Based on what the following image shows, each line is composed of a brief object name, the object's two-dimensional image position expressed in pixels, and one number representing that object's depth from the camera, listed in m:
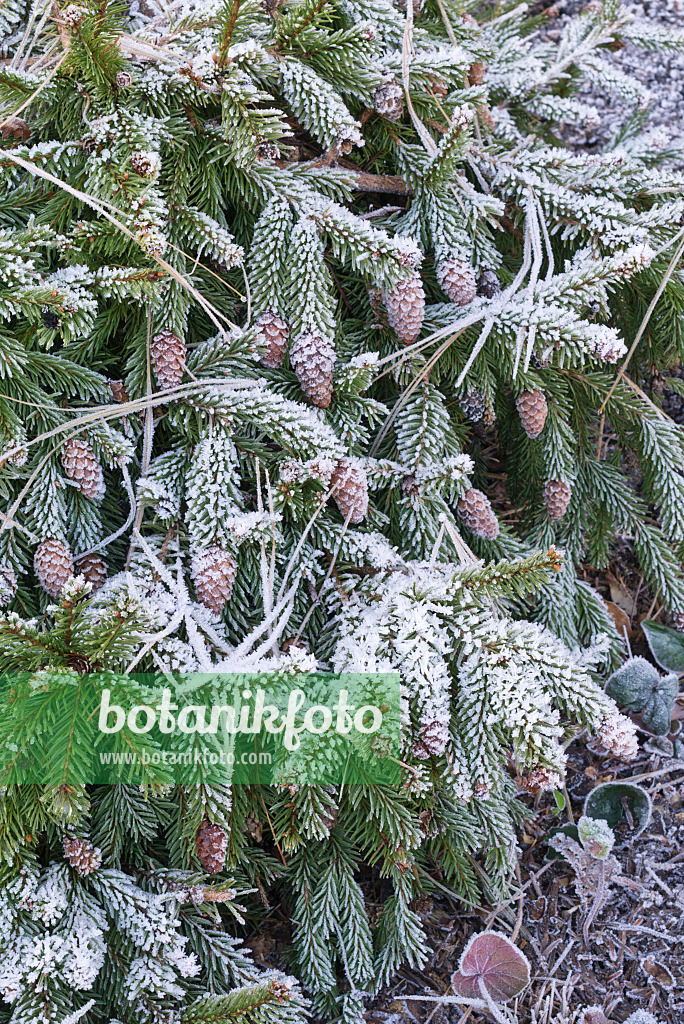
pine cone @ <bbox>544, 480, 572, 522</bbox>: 1.51
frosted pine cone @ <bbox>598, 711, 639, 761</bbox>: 1.03
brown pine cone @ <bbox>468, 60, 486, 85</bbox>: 1.54
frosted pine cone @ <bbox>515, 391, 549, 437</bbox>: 1.38
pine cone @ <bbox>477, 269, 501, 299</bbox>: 1.49
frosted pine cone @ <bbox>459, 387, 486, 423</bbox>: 1.47
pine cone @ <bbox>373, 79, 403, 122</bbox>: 1.33
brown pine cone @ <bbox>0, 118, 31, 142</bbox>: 1.20
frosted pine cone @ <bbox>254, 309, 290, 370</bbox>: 1.27
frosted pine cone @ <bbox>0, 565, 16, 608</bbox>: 1.15
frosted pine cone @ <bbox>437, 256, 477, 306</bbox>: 1.37
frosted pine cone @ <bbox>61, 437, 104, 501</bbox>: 1.20
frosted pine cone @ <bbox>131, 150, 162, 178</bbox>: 1.08
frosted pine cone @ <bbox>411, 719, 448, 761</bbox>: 1.03
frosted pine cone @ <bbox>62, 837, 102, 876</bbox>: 1.12
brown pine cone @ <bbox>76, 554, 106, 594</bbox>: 1.21
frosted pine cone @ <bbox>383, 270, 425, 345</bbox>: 1.28
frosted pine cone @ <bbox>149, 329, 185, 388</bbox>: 1.22
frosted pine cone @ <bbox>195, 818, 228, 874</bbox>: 1.04
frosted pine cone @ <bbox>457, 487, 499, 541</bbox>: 1.35
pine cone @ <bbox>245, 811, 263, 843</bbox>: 1.25
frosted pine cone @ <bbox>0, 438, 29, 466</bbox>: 1.14
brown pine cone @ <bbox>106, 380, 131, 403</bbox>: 1.27
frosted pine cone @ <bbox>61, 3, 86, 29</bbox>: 1.03
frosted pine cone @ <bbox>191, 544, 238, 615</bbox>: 1.13
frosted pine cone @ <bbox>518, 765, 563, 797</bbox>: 0.95
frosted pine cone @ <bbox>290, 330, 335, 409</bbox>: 1.24
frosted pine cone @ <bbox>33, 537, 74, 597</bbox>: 1.15
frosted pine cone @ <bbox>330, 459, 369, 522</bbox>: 1.17
